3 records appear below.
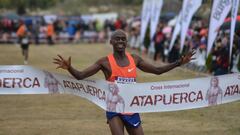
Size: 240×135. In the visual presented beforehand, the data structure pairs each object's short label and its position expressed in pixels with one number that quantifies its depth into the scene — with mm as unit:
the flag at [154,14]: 31797
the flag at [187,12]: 24438
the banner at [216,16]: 20281
